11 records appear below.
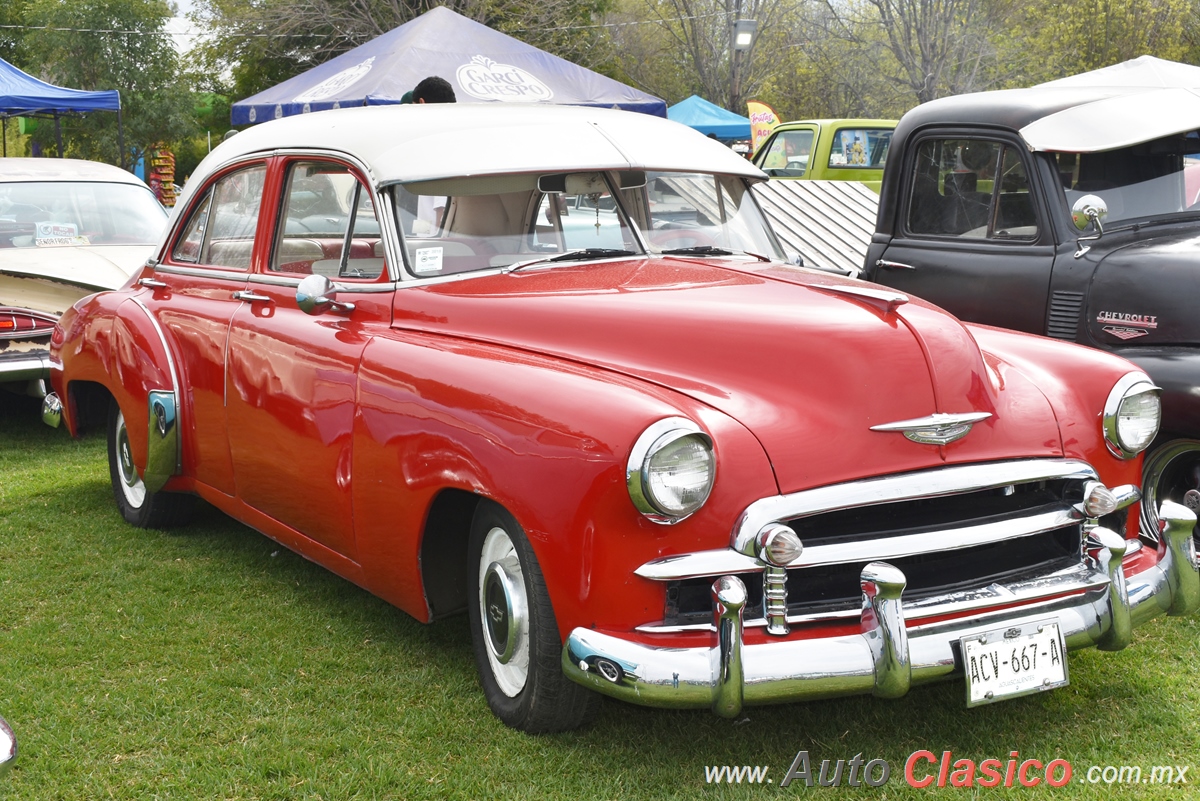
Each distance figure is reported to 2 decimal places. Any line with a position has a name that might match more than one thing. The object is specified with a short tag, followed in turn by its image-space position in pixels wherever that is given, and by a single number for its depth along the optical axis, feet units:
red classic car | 8.96
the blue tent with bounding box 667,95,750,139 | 77.71
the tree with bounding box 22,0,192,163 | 82.12
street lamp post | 66.08
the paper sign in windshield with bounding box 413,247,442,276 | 12.34
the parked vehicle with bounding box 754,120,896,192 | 40.68
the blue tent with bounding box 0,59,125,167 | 52.80
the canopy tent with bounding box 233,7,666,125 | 45.01
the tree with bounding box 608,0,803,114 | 101.04
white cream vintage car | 22.80
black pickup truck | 14.39
